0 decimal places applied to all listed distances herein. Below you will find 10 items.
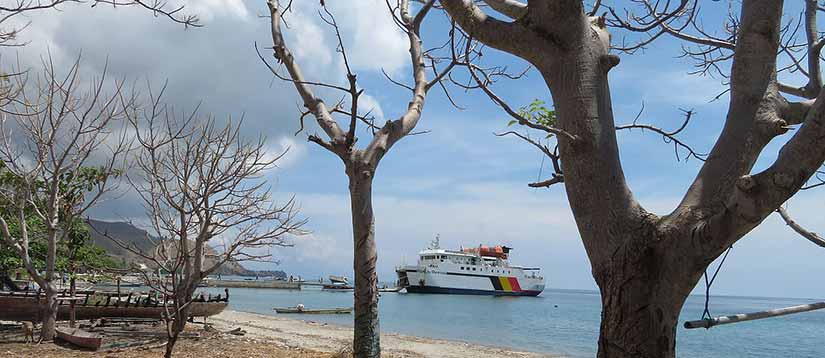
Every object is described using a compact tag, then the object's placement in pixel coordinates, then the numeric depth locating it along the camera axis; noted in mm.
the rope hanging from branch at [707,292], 2097
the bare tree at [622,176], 1839
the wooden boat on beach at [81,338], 10328
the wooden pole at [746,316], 2137
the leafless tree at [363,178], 5711
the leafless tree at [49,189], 10812
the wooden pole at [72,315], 12945
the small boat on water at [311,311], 39238
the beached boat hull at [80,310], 14477
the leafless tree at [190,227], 7188
